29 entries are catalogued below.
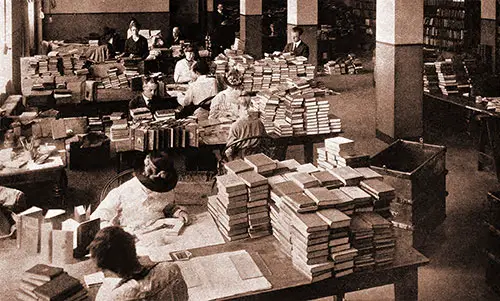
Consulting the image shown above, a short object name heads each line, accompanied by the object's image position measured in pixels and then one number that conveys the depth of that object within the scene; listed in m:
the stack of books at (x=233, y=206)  4.42
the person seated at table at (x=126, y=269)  3.30
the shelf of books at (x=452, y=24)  16.98
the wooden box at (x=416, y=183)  6.11
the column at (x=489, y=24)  14.97
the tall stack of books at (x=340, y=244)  3.92
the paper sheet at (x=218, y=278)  3.77
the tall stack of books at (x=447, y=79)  10.67
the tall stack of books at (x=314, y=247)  3.87
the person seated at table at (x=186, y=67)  10.76
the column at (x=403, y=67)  9.78
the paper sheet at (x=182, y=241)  4.39
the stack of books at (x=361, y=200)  4.18
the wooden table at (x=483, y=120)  7.83
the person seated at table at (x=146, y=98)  8.62
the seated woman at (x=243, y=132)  7.18
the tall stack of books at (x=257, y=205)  4.46
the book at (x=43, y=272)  3.73
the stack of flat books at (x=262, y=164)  4.69
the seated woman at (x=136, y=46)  13.68
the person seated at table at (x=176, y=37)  16.75
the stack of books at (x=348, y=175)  4.43
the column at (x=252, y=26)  18.16
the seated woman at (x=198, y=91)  9.50
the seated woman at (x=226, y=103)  8.41
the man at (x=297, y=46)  13.11
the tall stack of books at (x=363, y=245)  4.01
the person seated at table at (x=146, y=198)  4.91
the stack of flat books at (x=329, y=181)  4.39
